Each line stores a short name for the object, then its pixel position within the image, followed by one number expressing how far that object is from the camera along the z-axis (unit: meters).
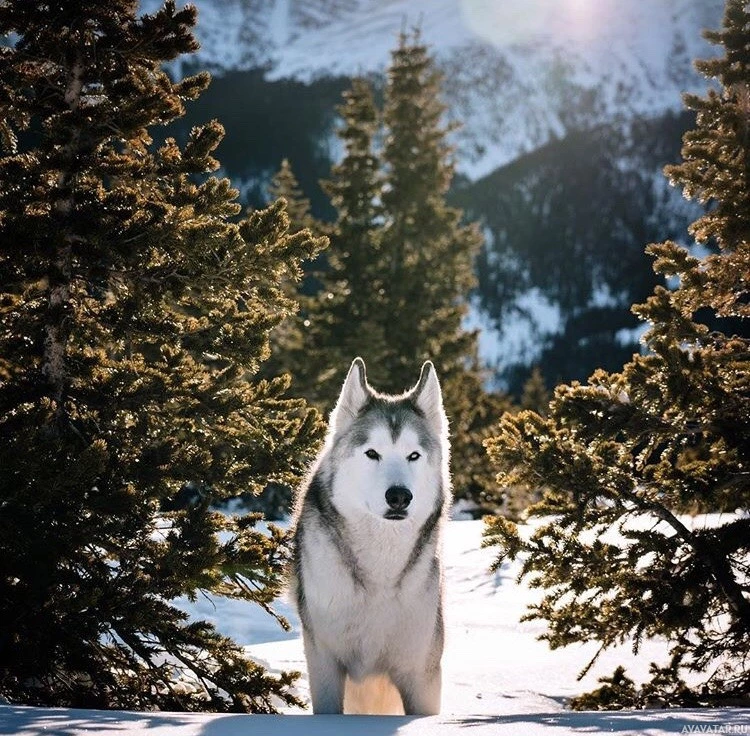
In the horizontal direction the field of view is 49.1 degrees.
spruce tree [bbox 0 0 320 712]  6.34
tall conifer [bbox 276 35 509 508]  26.44
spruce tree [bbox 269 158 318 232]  32.94
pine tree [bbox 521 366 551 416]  47.97
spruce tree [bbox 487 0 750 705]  6.86
